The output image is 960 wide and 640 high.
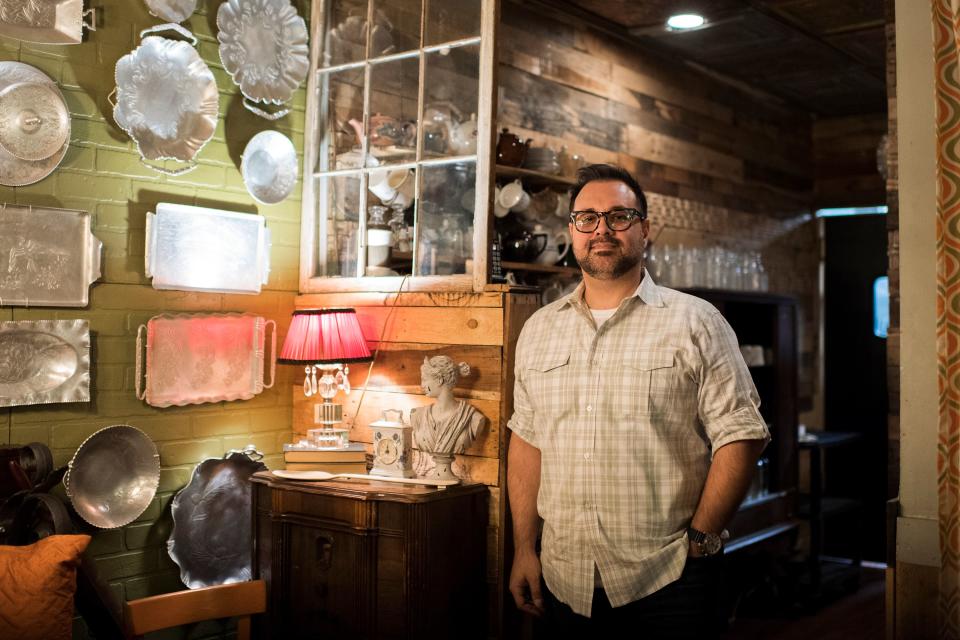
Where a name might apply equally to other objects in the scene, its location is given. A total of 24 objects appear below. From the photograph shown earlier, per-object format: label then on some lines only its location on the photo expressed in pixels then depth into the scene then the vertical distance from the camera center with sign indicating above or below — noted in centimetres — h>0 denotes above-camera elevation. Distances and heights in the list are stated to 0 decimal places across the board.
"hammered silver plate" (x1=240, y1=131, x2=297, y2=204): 376 +70
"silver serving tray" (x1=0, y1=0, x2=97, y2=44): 300 +102
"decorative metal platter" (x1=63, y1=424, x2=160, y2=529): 323 -47
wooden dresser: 301 -71
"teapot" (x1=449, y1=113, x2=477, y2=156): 347 +76
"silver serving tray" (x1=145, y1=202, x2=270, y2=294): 347 +34
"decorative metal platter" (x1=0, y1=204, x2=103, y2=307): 305 +27
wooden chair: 252 -72
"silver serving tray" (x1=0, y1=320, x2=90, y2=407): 305 -7
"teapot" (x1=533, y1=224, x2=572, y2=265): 407 +43
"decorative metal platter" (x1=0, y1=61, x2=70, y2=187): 302 +57
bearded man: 236 -24
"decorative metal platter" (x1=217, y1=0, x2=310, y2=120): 365 +115
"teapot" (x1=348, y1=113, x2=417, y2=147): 368 +82
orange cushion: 235 -62
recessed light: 463 +159
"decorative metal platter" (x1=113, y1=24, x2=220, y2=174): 333 +87
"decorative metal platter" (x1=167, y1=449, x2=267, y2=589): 354 -68
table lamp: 343 -1
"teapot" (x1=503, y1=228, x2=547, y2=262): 393 +41
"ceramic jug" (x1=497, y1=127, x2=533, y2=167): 394 +81
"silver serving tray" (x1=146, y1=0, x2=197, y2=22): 342 +120
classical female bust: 324 -25
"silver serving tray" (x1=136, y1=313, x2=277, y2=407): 347 -6
